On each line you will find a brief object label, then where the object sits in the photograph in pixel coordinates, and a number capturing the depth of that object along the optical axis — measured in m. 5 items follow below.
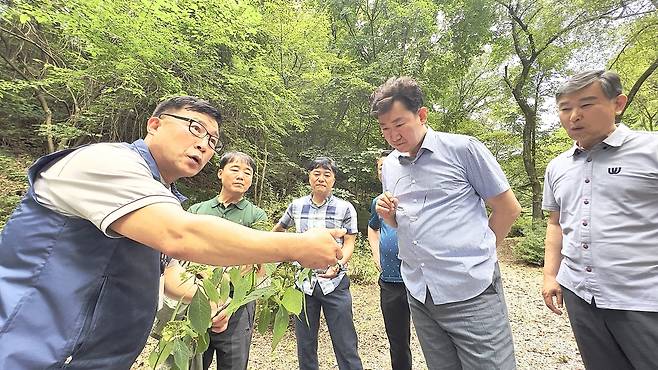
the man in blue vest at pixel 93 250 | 0.89
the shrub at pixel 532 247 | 9.45
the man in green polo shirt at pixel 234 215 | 2.59
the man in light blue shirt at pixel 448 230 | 1.72
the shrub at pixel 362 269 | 7.23
